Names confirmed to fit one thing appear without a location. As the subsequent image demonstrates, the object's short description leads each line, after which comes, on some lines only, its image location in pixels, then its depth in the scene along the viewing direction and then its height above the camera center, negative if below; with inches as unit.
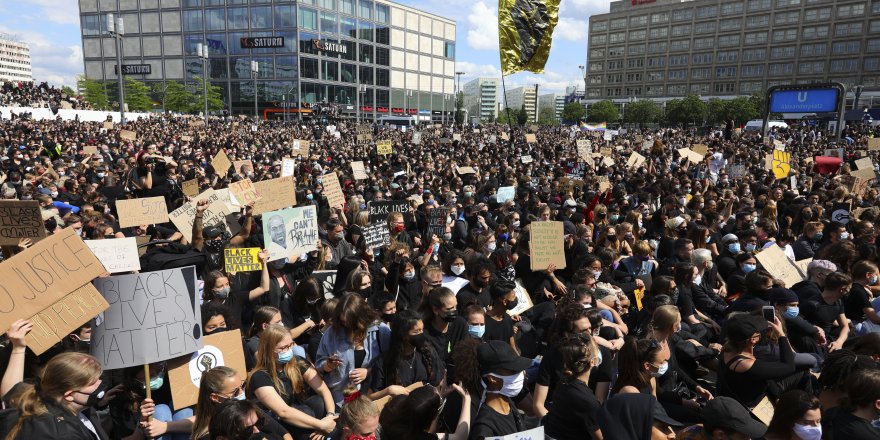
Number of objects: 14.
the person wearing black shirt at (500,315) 183.2 -60.3
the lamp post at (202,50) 1506.4 +224.9
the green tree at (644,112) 3368.6 +166.3
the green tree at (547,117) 5413.4 +211.4
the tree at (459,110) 4518.2 +226.9
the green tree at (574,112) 3849.4 +183.7
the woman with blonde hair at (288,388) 137.9 -66.2
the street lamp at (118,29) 1098.9 +205.8
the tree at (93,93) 2741.1 +186.8
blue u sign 967.6 +73.7
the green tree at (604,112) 3678.9 +179.5
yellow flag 479.2 +93.1
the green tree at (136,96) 2731.3 +173.6
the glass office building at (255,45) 2982.3 +484.7
